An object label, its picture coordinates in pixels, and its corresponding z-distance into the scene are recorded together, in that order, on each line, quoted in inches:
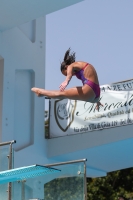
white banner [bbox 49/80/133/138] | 879.7
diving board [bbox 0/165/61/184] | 505.7
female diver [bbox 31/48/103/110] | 537.3
